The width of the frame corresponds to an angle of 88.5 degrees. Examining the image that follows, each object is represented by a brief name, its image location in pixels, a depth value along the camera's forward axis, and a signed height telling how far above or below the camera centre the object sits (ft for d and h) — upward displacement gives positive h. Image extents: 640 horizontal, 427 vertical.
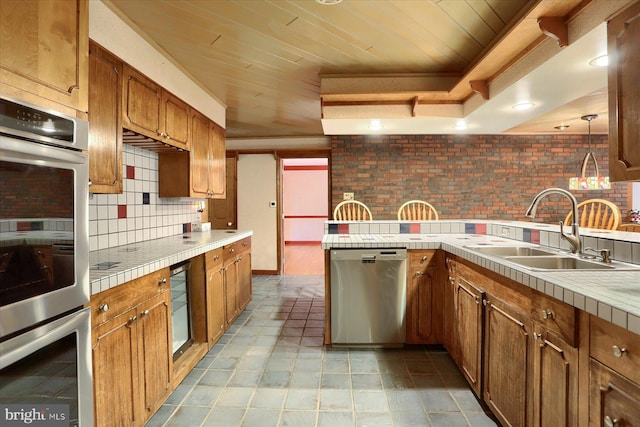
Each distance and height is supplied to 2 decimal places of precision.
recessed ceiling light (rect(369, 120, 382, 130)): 11.26 +3.06
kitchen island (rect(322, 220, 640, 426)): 3.08 -1.49
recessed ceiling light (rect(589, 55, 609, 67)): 6.34 +2.94
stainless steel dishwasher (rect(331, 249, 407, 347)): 8.11 -2.14
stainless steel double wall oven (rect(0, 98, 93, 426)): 2.90 -0.54
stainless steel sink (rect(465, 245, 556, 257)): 6.74 -0.85
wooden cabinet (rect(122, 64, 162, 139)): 6.31 +2.25
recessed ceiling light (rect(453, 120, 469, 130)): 11.28 +3.05
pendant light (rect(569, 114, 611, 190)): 13.17 +1.19
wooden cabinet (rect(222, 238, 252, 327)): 9.39 -2.06
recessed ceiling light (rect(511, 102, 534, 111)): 9.28 +3.03
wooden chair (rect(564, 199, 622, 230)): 9.09 -0.28
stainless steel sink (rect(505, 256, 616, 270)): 5.33 -0.91
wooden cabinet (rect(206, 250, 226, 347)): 8.08 -2.31
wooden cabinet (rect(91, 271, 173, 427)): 4.24 -2.07
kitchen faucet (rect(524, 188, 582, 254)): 5.66 -0.28
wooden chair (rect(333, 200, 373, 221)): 16.55 +0.07
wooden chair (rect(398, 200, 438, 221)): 16.32 +0.00
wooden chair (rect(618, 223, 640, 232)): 10.26 -0.57
